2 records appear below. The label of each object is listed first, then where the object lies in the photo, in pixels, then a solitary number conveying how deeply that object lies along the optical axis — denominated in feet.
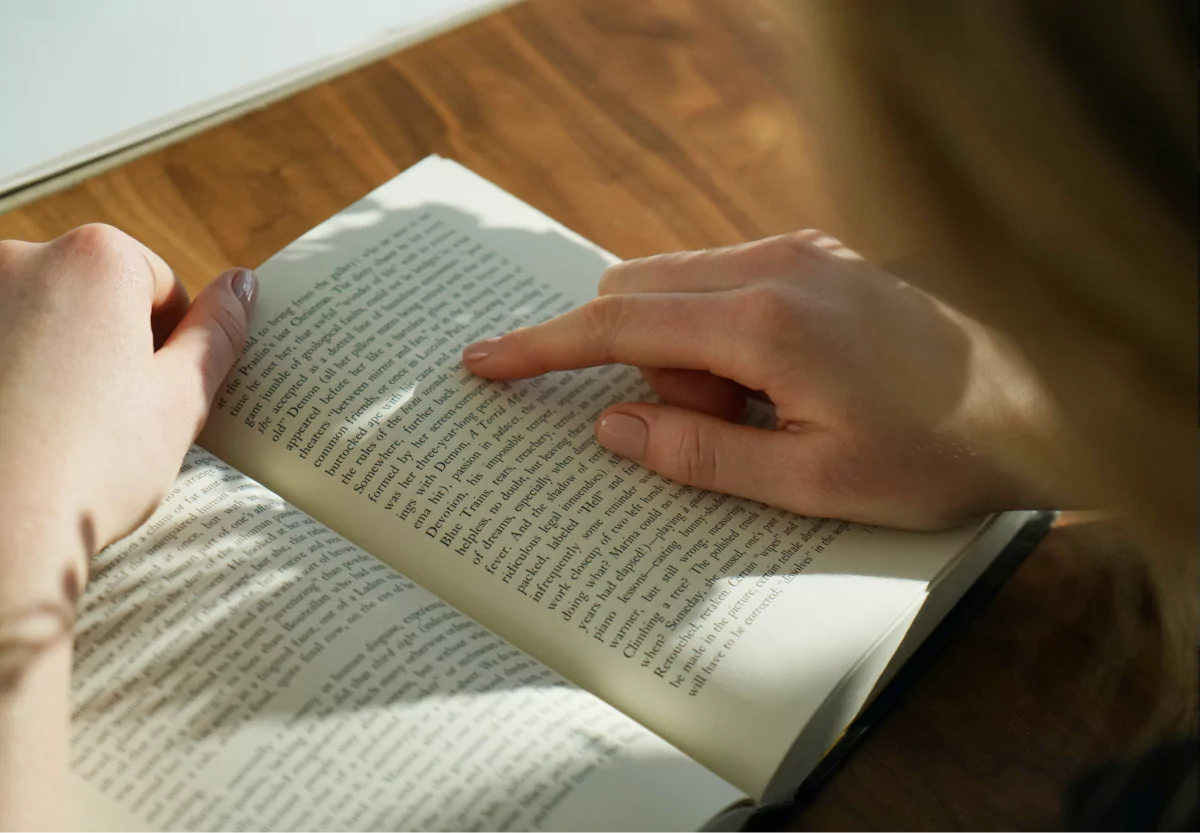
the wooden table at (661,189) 2.18
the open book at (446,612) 1.84
